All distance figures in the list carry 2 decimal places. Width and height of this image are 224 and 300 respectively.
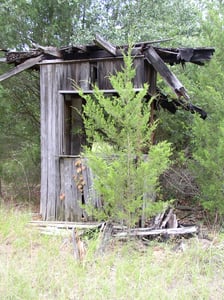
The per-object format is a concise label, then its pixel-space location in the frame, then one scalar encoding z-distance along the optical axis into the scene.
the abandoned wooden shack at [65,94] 5.99
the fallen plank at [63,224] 5.73
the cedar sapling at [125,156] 4.22
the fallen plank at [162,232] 4.90
